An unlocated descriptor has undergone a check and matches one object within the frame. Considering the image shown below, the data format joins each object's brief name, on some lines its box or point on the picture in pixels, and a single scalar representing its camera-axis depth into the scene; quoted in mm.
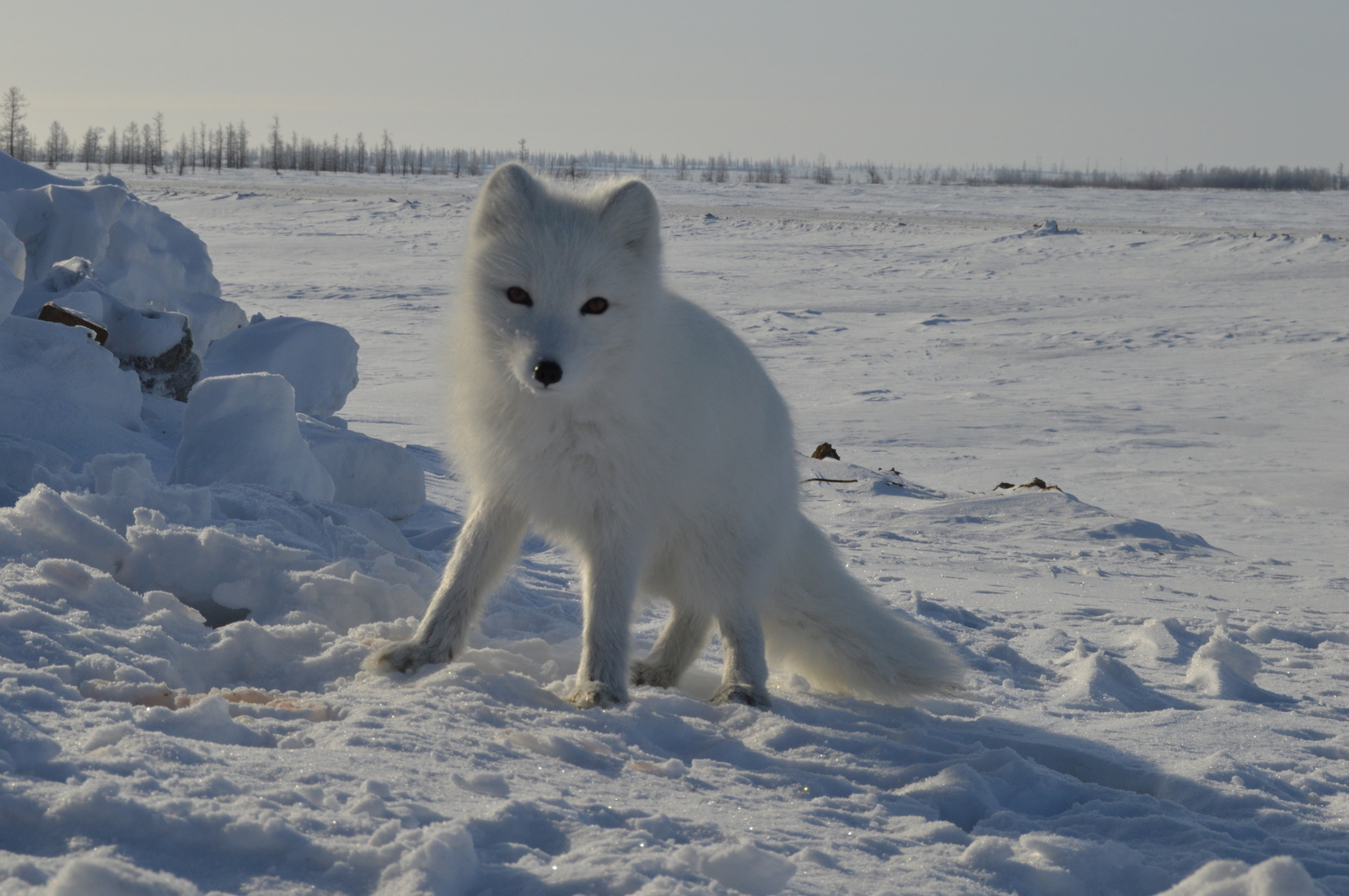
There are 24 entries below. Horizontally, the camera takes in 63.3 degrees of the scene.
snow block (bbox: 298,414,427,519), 5332
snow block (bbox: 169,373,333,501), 4535
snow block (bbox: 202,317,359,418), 7051
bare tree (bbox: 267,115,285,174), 62381
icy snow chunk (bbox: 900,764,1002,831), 2375
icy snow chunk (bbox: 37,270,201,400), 5801
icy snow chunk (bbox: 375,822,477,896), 1645
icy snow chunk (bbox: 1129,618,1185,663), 4180
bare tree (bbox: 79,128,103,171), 66625
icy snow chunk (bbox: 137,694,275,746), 2131
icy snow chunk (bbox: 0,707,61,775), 1795
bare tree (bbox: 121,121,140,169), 74406
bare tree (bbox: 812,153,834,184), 60156
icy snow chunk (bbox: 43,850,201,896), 1468
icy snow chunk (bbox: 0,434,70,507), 3920
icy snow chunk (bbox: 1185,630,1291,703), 3723
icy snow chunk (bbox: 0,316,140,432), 4543
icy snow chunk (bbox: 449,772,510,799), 2098
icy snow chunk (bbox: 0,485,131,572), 3051
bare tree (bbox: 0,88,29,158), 53281
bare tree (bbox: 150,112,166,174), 74000
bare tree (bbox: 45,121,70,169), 56394
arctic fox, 2811
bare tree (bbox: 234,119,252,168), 72125
